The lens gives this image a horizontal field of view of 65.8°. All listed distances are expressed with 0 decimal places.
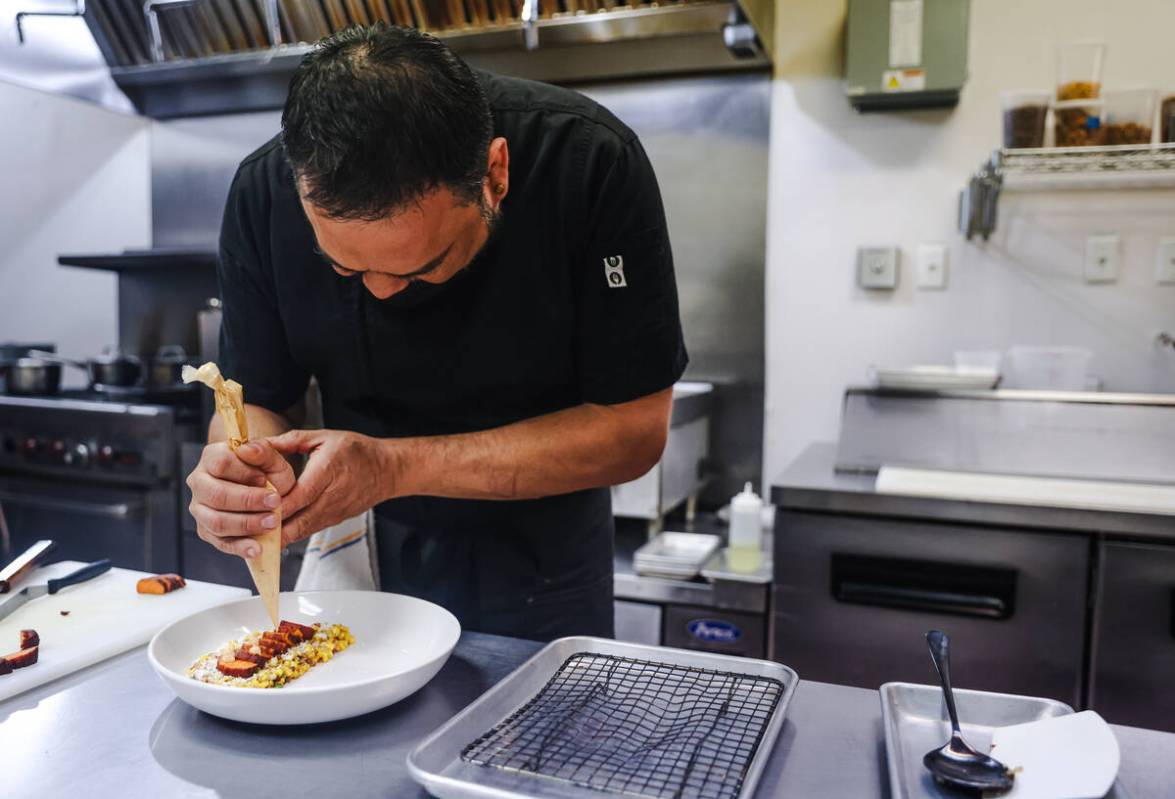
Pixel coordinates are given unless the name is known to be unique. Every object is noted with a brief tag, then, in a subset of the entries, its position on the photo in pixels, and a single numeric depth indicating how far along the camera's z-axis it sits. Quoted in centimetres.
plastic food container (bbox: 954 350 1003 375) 254
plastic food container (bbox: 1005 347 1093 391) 246
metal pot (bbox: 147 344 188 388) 316
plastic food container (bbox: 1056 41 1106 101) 223
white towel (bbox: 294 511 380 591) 149
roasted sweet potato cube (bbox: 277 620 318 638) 106
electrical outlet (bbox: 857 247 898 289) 269
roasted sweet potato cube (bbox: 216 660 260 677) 95
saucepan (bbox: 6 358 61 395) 318
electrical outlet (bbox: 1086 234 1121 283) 252
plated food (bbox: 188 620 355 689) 95
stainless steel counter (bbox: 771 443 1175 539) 184
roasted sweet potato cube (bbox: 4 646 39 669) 103
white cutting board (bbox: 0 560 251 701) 106
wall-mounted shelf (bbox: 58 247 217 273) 336
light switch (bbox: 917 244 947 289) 266
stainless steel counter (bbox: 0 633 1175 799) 81
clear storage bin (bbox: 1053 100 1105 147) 223
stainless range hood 259
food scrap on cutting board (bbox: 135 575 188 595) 131
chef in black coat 103
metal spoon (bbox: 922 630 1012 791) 77
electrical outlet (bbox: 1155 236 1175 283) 248
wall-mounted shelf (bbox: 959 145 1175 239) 225
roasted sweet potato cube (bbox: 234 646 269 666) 99
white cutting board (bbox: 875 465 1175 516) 186
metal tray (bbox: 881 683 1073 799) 87
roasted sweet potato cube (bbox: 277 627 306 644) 105
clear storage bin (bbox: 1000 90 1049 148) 227
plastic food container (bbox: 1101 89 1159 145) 217
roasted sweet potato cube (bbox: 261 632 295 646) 103
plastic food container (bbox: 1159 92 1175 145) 222
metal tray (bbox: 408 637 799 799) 75
